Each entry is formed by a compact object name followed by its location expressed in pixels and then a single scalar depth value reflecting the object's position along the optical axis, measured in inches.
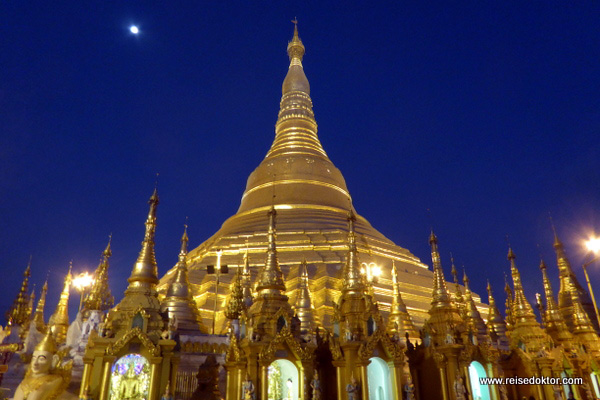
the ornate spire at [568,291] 979.6
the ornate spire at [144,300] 413.7
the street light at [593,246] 491.8
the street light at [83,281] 833.5
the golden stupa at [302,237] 831.1
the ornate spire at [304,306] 624.2
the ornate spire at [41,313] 790.6
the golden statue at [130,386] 391.2
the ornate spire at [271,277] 464.4
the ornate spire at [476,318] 669.9
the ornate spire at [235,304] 607.8
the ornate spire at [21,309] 956.6
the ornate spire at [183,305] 634.8
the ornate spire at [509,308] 700.4
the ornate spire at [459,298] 672.7
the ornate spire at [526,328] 569.6
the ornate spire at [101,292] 689.0
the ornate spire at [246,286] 661.3
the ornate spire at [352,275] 466.9
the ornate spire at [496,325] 782.2
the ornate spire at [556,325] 716.7
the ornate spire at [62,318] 759.7
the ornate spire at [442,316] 460.8
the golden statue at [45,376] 370.0
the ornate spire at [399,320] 661.3
